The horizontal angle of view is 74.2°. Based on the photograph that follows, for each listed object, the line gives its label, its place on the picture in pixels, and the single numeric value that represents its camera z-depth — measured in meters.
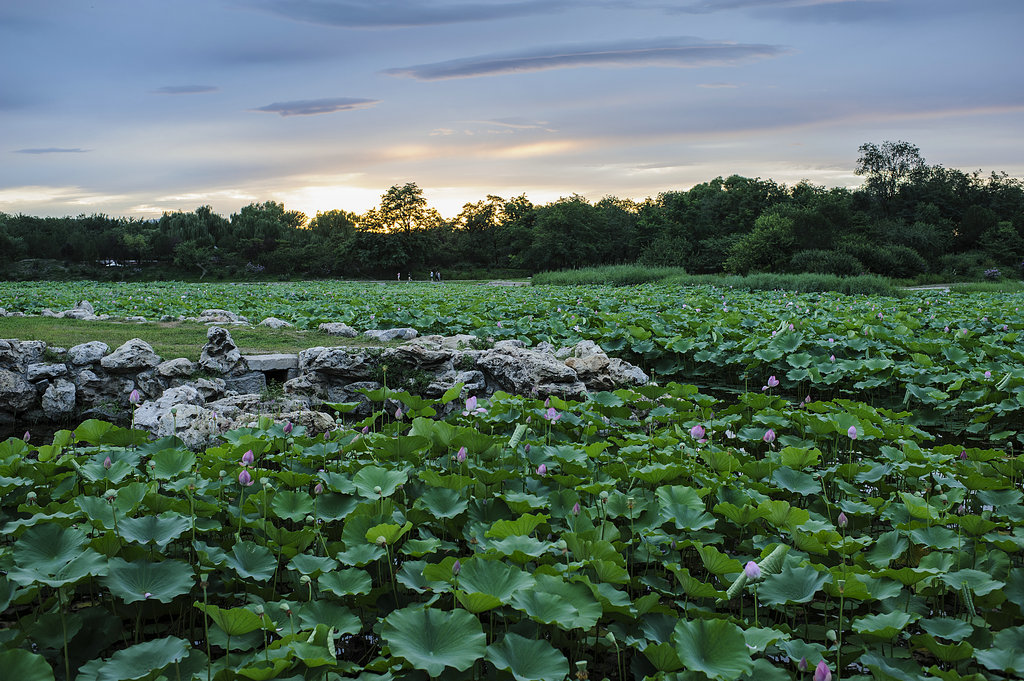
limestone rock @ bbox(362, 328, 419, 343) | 8.72
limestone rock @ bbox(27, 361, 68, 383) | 6.63
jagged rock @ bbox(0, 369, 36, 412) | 6.36
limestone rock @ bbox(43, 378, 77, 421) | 6.53
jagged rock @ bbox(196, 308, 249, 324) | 10.46
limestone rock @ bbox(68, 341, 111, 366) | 6.80
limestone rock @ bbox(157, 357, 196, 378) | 6.53
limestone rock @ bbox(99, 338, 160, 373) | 6.52
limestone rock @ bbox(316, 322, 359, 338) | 9.18
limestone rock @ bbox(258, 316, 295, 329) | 9.91
